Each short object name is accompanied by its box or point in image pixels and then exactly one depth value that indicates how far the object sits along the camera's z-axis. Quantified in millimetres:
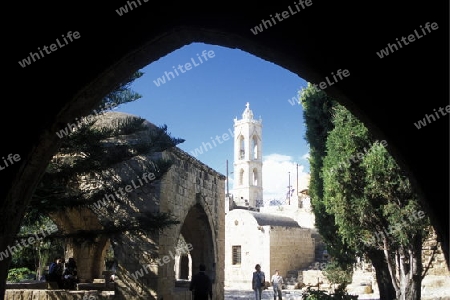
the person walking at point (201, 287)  7328
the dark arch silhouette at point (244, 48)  2018
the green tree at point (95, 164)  6879
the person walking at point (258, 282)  11711
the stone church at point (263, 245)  21766
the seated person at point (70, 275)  9012
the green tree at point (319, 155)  9898
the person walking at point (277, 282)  13070
